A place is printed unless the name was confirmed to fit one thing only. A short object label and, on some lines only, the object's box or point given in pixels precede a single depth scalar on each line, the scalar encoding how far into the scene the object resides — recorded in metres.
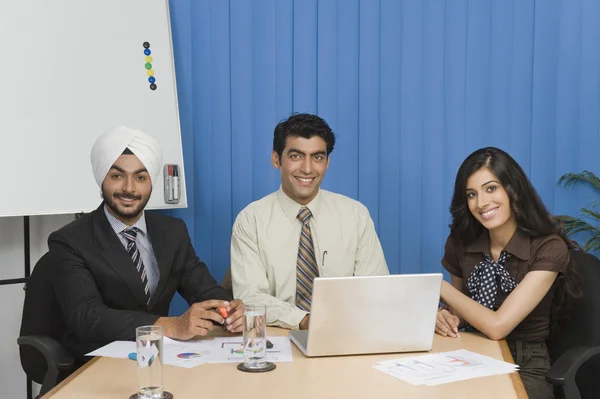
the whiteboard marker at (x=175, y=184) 3.04
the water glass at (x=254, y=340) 1.68
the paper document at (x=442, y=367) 1.61
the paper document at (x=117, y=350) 1.79
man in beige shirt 2.61
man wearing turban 1.99
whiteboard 2.61
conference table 1.49
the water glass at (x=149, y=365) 1.45
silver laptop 1.70
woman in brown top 2.14
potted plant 3.01
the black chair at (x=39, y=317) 2.22
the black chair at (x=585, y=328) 2.20
